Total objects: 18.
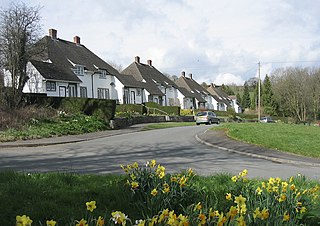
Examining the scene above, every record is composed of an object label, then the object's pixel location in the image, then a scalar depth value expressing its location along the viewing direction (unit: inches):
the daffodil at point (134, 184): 194.0
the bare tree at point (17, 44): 984.3
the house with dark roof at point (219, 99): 3855.8
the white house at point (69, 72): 1386.6
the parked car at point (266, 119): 2163.4
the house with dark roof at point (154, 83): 2352.0
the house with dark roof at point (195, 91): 3216.0
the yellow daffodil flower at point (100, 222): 104.7
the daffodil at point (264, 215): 122.5
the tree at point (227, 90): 5070.4
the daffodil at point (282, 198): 158.4
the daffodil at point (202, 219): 108.3
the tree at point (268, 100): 3157.0
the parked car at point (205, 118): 1592.0
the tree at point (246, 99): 4528.8
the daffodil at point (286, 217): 132.3
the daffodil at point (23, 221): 91.5
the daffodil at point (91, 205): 116.8
